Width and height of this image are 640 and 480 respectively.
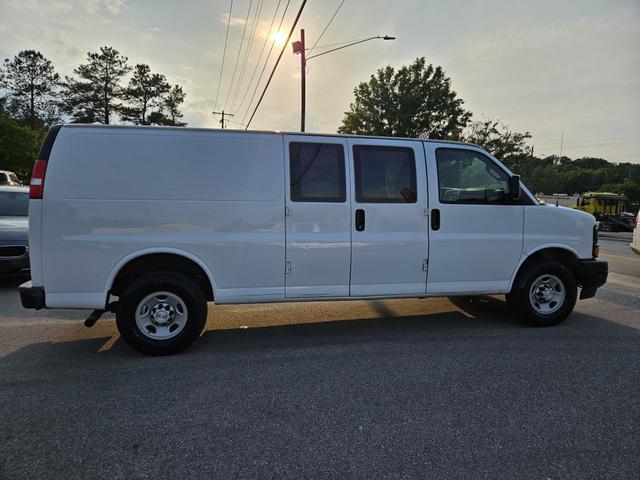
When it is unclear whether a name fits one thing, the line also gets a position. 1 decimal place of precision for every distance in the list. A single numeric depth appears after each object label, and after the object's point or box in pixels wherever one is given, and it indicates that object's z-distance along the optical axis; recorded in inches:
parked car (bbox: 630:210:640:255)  323.3
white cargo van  152.1
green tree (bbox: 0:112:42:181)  1212.5
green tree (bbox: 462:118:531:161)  1322.3
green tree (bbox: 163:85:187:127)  2096.5
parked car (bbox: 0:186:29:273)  252.8
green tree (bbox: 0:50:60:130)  2081.7
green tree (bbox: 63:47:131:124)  1932.8
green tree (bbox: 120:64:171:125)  2003.0
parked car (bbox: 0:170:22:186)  660.7
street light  661.9
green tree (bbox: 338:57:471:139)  1156.5
